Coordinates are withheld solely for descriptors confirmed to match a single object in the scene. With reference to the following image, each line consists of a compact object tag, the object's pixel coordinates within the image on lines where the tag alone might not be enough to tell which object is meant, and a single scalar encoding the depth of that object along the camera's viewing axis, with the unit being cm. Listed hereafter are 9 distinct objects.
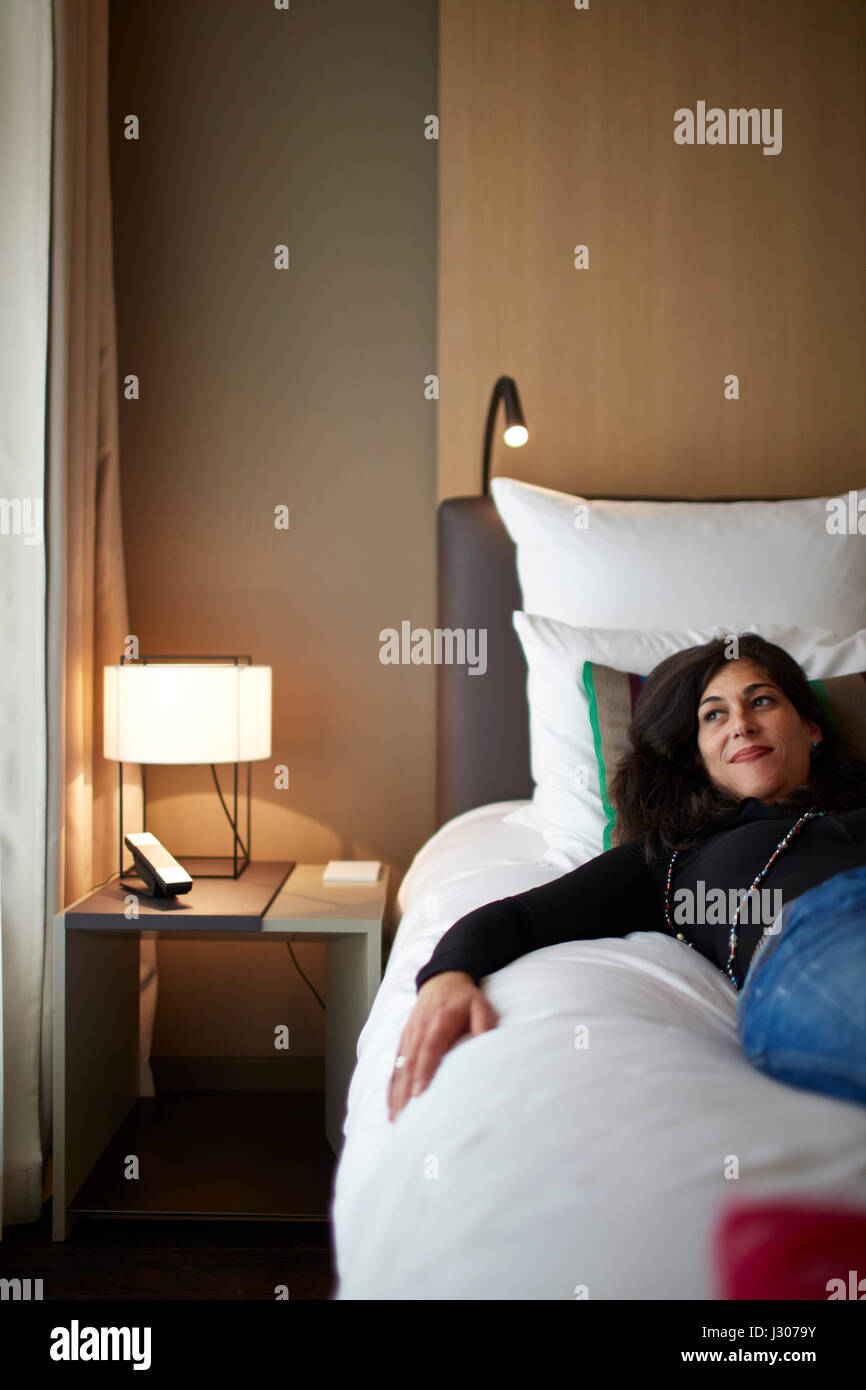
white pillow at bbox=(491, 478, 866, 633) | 182
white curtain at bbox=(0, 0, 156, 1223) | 165
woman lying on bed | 79
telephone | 168
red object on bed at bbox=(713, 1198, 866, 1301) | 57
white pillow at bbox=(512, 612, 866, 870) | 160
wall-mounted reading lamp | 201
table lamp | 177
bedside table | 163
